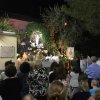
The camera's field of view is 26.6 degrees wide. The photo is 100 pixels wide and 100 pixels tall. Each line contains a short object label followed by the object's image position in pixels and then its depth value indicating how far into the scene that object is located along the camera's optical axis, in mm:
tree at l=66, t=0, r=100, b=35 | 11163
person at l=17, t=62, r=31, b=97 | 4777
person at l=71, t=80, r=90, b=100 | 3800
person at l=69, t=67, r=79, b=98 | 5697
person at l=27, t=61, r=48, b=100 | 4701
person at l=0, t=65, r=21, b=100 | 4226
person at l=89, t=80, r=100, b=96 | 4164
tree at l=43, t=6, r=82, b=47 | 12514
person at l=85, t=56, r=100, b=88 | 4980
